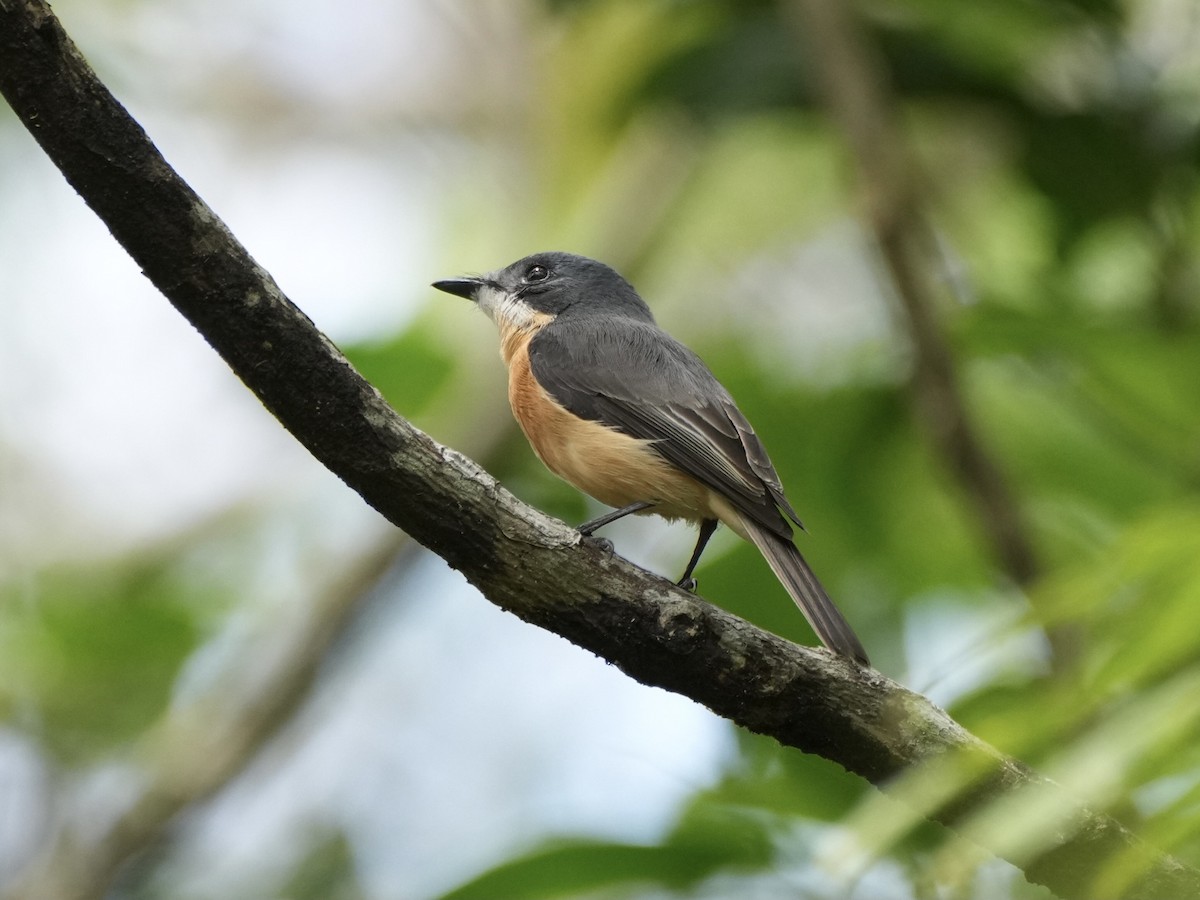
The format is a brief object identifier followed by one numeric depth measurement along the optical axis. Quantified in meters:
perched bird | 7.94
